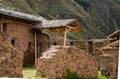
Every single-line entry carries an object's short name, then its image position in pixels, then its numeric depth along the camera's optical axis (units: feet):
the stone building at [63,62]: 39.54
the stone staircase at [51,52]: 39.74
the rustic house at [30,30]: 57.20
